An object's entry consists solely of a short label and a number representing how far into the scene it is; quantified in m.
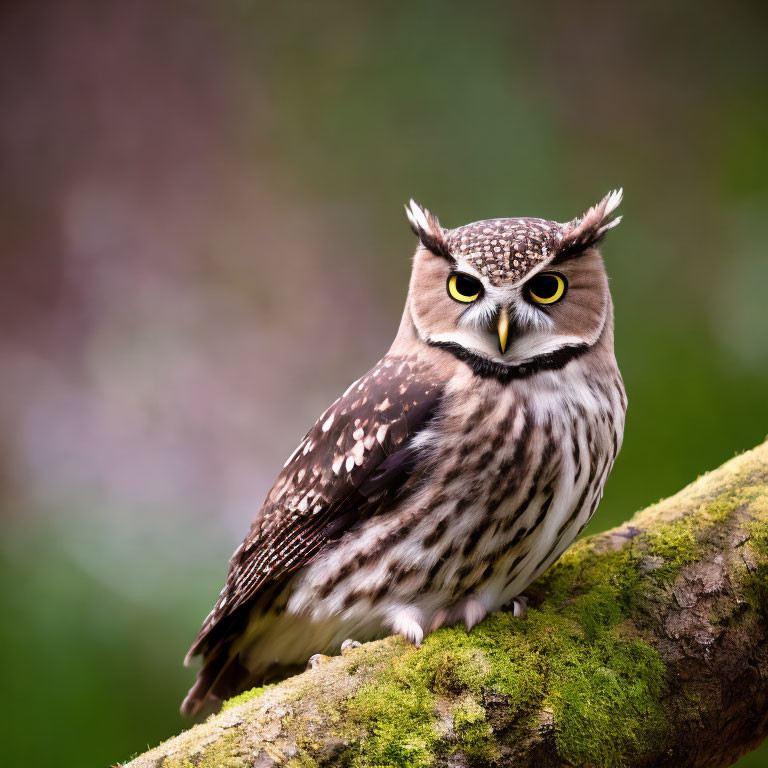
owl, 5.71
